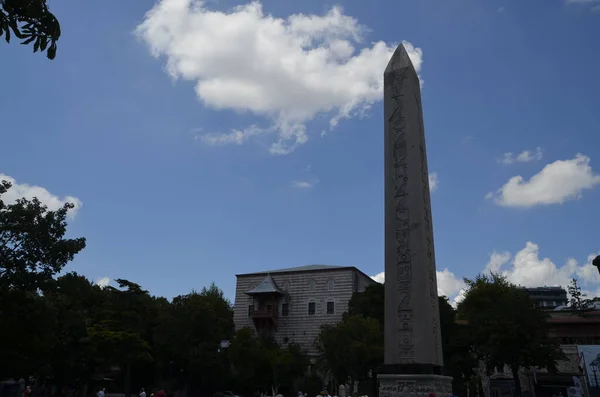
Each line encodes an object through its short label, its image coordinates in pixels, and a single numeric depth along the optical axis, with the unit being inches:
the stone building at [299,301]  1861.5
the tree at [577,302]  1777.6
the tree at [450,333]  1359.5
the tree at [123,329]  1268.5
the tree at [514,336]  1240.8
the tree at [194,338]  1455.5
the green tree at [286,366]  1565.0
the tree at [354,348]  1337.4
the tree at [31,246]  664.4
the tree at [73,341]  921.5
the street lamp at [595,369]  1378.6
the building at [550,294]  4505.7
